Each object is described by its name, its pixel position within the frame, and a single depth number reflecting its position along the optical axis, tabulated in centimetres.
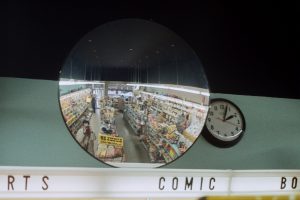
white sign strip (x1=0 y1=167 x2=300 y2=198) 200
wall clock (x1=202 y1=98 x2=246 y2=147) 226
